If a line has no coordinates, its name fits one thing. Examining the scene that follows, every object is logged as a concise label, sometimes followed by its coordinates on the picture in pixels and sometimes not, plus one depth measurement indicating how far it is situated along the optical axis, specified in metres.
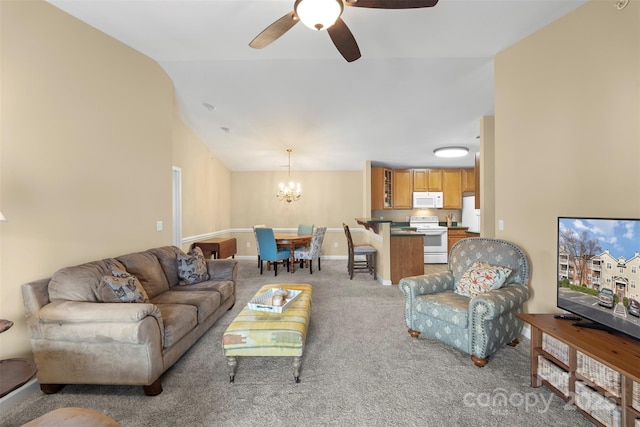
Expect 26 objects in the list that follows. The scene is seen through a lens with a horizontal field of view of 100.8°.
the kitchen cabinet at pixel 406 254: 4.57
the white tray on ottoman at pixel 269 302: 2.21
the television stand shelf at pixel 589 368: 1.36
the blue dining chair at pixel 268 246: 5.15
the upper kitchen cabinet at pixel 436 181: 6.54
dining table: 5.38
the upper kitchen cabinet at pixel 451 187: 6.52
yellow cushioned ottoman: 1.90
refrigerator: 5.89
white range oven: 6.04
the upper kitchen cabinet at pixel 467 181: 6.52
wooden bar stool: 4.89
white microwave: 6.48
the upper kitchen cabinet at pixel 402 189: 6.56
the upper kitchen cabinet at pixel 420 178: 6.56
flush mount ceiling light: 5.18
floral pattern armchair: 2.10
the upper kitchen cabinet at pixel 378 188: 6.36
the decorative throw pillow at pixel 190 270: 3.10
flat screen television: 1.49
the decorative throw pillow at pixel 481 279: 2.35
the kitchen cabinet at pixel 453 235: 6.11
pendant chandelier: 5.69
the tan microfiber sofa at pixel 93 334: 1.79
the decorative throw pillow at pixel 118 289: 2.04
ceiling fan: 1.54
